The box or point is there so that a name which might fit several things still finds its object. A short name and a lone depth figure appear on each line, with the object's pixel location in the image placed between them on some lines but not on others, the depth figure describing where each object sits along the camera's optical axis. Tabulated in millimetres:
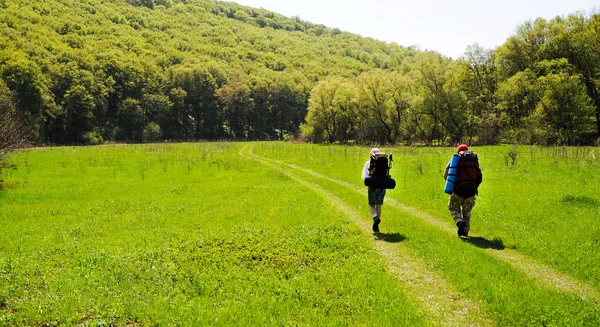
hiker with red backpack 11875
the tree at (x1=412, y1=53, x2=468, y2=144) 65938
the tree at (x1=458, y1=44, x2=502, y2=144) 64062
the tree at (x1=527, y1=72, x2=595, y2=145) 49375
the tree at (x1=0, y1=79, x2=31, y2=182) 21547
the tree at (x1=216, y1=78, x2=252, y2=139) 115625
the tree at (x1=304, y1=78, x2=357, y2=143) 79875
